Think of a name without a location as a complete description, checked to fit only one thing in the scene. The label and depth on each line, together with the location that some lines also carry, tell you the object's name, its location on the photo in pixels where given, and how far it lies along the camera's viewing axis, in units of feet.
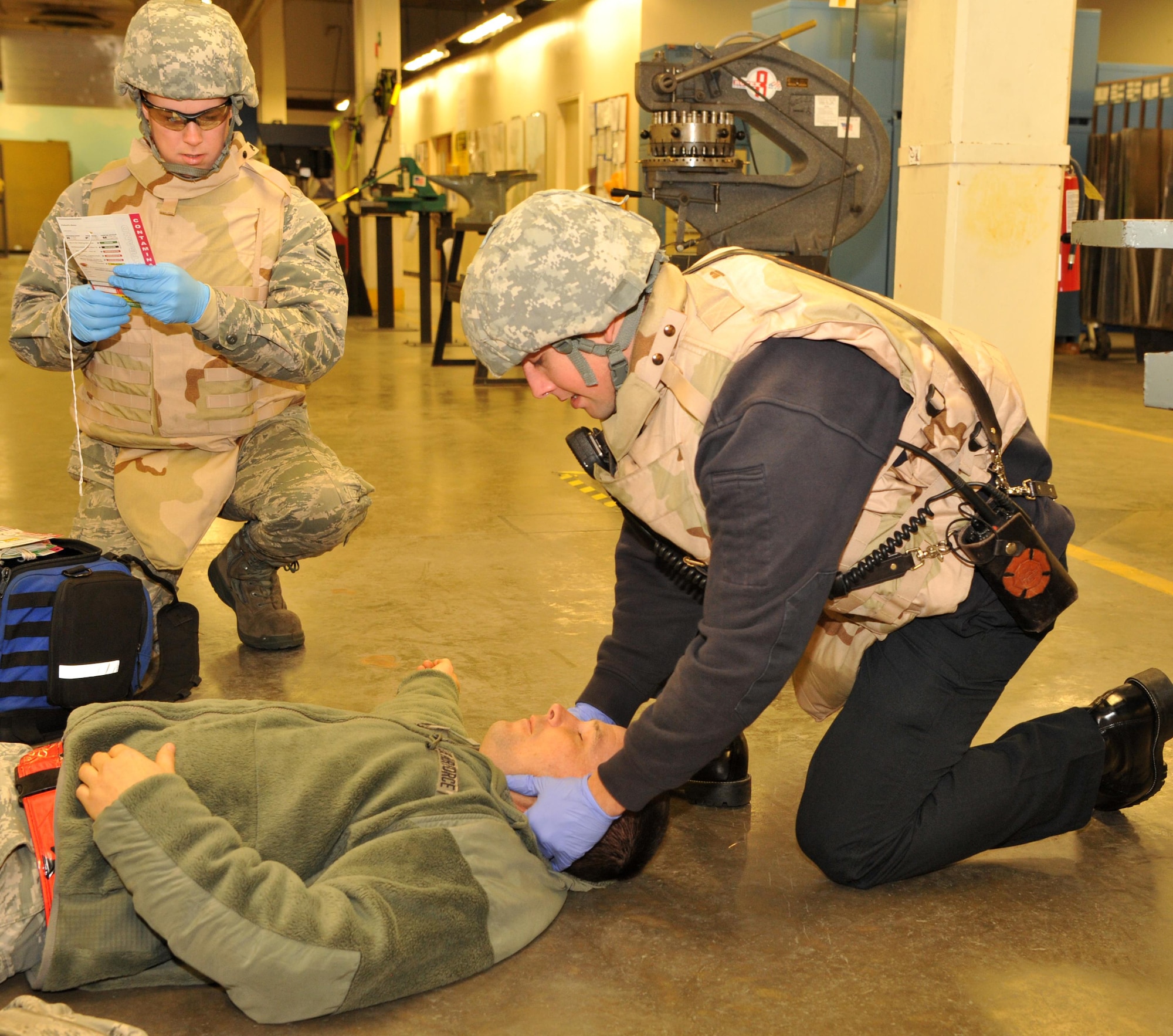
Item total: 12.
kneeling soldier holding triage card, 8.99
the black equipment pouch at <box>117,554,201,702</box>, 8.91
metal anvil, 30.01
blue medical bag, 7.57
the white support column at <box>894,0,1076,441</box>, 15.05
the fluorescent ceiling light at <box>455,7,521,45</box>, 46.16
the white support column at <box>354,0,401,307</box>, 46.60
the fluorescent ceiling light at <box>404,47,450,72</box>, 57.36
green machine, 35.14
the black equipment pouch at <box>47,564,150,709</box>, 7.60
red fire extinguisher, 17.44
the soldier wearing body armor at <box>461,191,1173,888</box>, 5.24
